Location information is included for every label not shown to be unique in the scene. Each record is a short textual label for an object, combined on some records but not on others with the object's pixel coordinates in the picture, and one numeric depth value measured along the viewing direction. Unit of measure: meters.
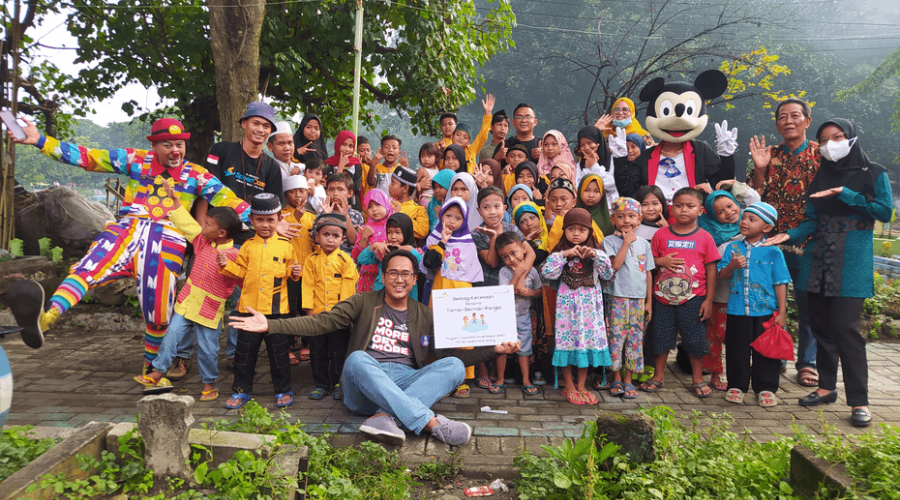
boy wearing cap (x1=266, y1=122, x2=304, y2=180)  5.66
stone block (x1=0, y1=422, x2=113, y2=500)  2.52
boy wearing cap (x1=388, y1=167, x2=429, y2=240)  5.36
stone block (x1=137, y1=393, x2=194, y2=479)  2.82
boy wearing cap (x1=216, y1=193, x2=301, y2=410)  4.39
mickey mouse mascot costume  5.43
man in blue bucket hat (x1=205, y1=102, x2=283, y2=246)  5.13
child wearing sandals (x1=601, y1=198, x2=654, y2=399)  4.66
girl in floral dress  4.52
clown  4.57
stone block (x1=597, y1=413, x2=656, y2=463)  2.96
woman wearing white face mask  4.18
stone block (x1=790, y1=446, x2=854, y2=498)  2.63
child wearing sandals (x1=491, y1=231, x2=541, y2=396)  4.62
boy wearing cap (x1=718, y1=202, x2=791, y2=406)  4.54
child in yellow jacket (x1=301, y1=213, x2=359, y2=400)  4.63
